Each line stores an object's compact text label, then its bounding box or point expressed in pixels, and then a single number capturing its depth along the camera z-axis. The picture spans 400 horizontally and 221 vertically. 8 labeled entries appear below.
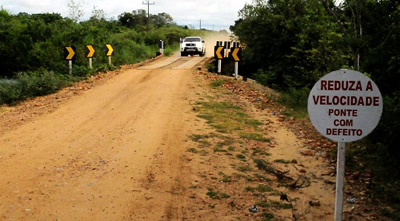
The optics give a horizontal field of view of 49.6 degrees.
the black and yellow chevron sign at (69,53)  16.67
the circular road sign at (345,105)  4.18
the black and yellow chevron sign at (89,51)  17.69
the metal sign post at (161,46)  32.38
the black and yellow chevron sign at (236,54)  17.16
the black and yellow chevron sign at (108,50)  19.66
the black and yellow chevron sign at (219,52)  18.58
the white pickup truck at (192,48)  32.50
